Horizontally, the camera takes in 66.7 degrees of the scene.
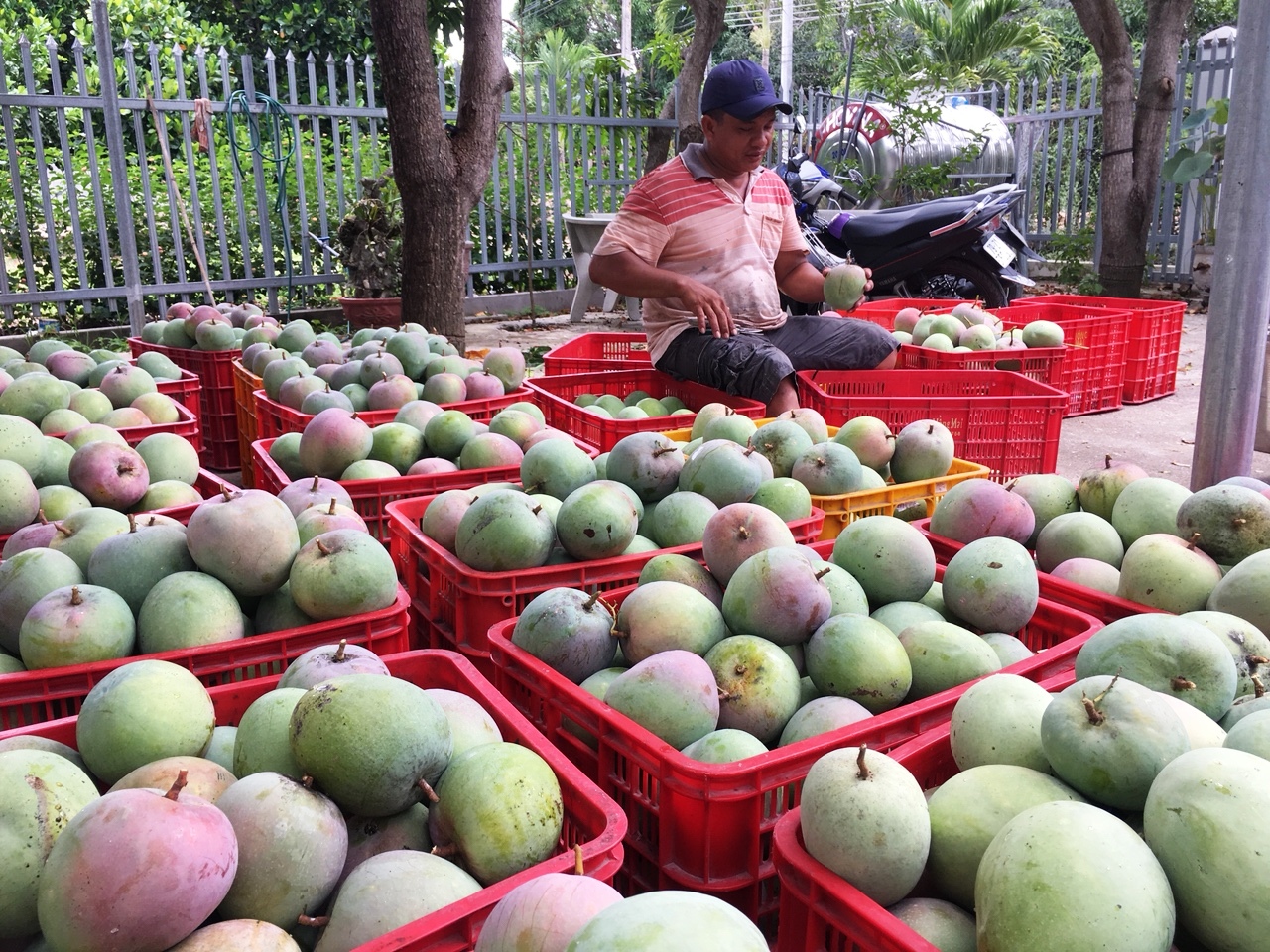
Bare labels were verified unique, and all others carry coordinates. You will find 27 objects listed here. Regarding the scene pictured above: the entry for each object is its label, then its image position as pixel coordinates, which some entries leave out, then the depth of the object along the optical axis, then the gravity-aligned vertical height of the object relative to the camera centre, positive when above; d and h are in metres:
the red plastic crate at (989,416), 3.64 -0.63
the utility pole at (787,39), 30.00 +6.44
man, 3.87 -0.07
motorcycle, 7.57 +0.06
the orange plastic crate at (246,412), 4.27 -0.73
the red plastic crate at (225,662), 1.71 -0.76
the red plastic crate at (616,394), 3.35 -0.59
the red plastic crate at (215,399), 4.86 -0.73
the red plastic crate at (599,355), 4.43 -0.51
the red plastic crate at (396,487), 2.79 -0.68
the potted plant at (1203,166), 7.55 +0.64
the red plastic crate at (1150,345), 6.09 -0.63
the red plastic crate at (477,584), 2.14 -0.75
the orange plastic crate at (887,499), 2.67 -0.70
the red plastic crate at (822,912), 1.11 -0.79
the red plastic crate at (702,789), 1.44 -0.83
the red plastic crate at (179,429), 3.09 -0.58
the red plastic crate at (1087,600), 2.02 -0.74
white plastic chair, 9.45 -0.02
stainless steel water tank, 10.92 +1.35
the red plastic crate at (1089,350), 5.72 -0.61
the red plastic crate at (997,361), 4.61 -0.55
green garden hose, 7.80 +1.03
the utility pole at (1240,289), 2.69 -0.12
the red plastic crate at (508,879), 1.11 -0.75
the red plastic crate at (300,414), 3.43 -0.59
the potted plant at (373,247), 8.73 +0.03
